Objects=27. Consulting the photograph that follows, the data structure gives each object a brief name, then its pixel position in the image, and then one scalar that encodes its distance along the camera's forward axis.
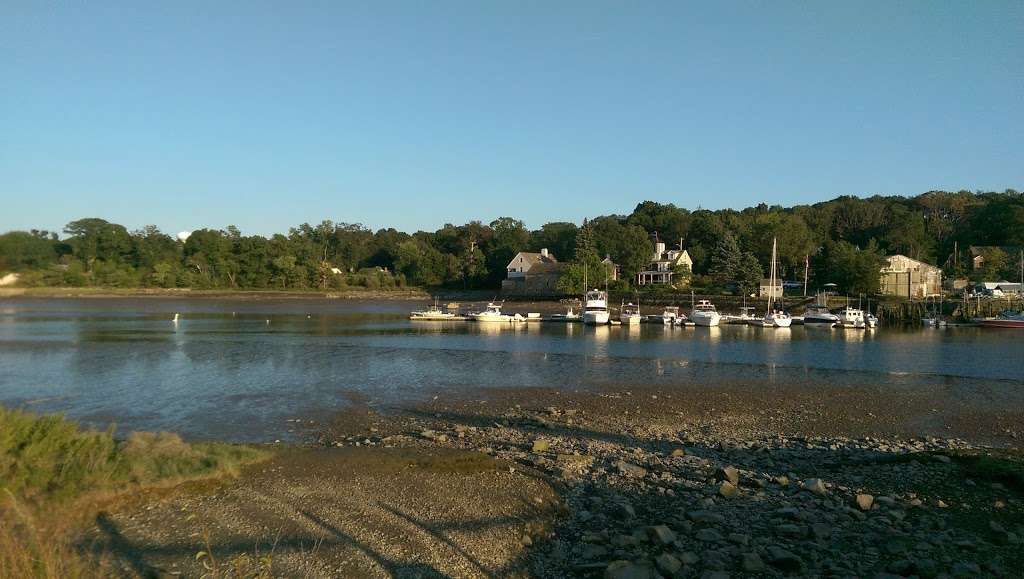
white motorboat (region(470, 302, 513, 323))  64.31
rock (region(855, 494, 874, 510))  9.76
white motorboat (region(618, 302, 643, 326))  61.97
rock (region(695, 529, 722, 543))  8.60
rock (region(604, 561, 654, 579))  7.44
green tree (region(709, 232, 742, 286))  83.44
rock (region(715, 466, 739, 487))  11.20
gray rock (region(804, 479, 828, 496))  10.51
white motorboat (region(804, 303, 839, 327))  60.78
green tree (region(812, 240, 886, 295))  71.69
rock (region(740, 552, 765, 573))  7.82
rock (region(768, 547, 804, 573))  7.90
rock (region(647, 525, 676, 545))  8.45
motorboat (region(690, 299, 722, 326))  60.97
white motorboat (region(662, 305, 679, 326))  61.63
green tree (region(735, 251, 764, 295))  79.69
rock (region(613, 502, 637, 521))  9.60
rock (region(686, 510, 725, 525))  9.26
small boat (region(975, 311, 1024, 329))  56.94
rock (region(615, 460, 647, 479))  11.84
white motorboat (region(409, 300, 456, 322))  67.38
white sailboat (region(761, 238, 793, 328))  59.19
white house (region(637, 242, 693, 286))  90.75
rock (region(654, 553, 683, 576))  7.62
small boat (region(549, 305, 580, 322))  67.50
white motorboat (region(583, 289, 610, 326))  61.47
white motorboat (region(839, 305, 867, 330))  57.84
